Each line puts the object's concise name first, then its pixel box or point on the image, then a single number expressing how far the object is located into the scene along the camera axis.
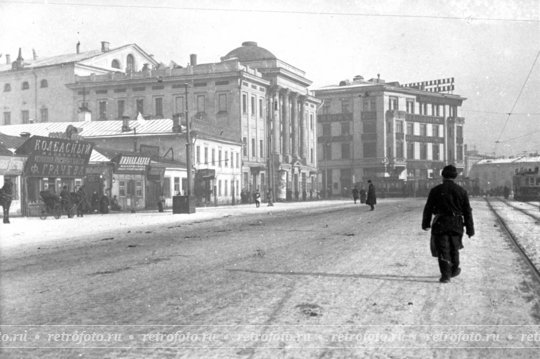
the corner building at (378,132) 86.31
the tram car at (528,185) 50.22
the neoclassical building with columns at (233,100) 61.53
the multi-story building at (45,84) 65.50
